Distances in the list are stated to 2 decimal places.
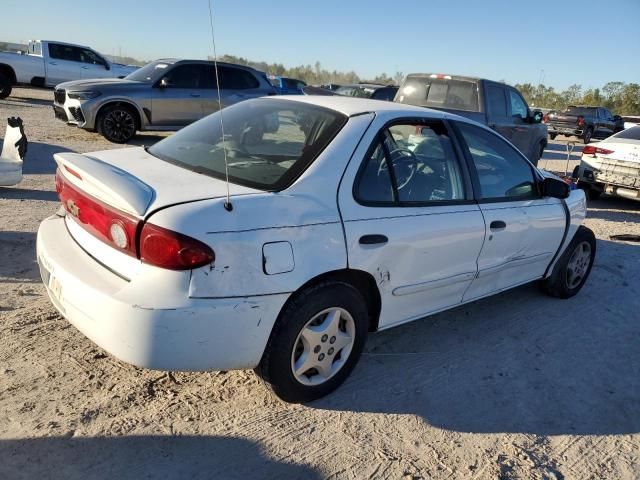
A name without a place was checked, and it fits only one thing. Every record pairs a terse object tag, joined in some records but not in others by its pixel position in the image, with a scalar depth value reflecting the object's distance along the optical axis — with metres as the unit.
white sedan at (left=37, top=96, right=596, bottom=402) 2.35
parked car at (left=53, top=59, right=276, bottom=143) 10.51
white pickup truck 17.00
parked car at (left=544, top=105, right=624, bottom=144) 23.16
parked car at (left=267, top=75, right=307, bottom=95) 22.08
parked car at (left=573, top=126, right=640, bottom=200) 8.50
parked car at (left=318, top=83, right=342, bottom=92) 21.94
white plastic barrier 6.30
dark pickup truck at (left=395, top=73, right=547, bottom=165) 8.87
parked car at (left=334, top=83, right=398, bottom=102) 15.93
